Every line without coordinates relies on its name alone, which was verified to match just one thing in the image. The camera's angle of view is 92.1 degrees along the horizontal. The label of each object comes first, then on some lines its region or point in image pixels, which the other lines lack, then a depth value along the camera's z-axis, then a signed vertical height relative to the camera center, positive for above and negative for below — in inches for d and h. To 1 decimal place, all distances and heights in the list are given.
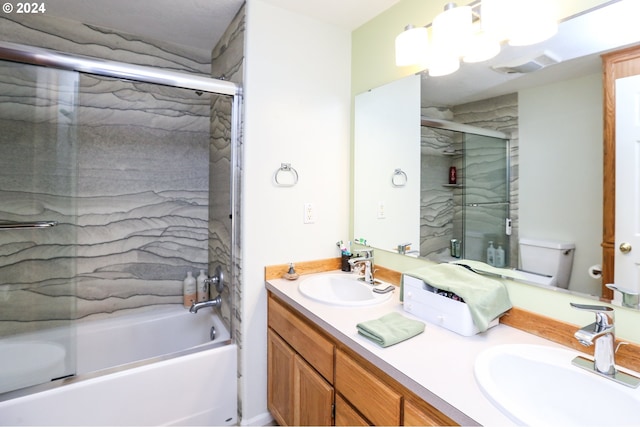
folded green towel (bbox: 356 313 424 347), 40.9 -16.5
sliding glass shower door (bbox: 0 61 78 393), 65.8 -0.8
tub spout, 79.7 -24.2
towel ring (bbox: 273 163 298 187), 70.1 +9.0
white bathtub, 55.1 -34.8
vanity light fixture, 43.5 +29.0
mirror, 39.4 +13.3
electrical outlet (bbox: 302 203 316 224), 74.6 -0.5
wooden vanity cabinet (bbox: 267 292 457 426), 36.9 -25.6
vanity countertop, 30.0 -17.9
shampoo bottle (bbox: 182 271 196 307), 92.2 -23.7
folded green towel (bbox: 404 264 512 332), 43.1 -11.4
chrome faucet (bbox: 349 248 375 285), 68.1 -11.3
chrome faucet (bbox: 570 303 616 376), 34.0 -13.9
